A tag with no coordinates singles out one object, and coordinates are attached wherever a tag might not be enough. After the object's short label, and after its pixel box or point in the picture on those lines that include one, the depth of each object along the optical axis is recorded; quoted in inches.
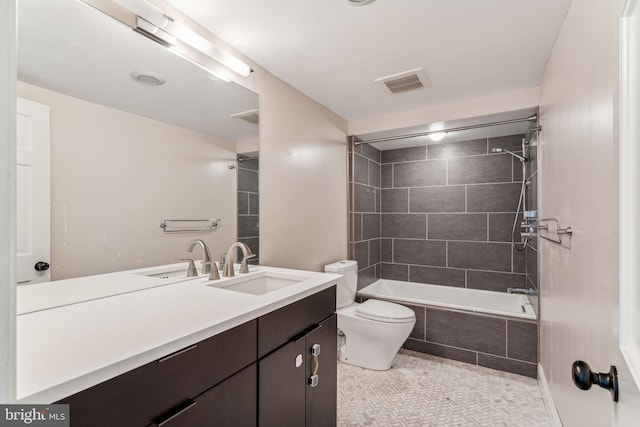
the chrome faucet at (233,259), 65.1
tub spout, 105.0
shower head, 111.7
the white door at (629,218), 20.5
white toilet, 92.3
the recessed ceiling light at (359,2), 55.7
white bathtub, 102.9
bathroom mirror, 42.6
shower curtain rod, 93.3
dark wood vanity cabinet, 27.7
